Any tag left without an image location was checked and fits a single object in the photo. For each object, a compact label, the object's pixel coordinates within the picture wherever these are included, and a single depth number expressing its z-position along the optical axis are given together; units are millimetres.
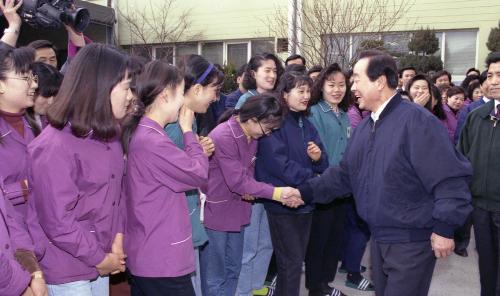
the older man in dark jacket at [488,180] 3895
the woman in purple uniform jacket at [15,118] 2508
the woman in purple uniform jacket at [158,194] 2607
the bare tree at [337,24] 10398
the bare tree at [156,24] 17031
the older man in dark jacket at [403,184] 2984
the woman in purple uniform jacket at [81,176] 2336
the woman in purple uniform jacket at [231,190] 3783
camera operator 3557
